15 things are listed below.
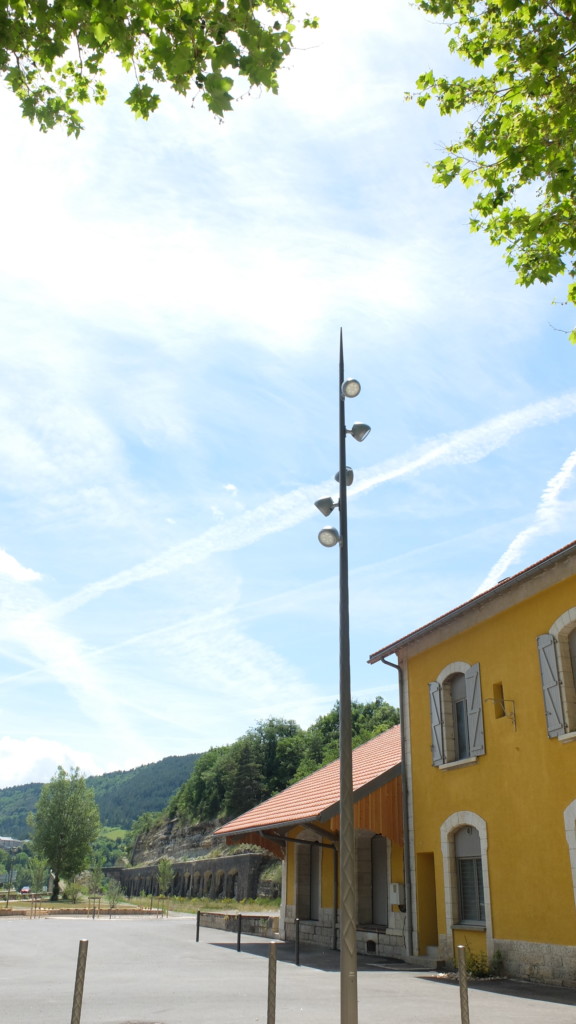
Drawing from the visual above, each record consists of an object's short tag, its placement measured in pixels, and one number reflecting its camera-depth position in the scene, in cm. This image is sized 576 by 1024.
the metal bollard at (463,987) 620
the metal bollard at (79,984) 545
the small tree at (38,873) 5462
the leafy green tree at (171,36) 623
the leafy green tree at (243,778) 7438
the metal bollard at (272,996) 620
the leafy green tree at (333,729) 6944
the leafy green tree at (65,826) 5441
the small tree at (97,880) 5491
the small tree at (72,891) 5221
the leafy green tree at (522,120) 746
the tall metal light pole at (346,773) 640
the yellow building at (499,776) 1145
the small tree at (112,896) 3922
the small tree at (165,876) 5512
